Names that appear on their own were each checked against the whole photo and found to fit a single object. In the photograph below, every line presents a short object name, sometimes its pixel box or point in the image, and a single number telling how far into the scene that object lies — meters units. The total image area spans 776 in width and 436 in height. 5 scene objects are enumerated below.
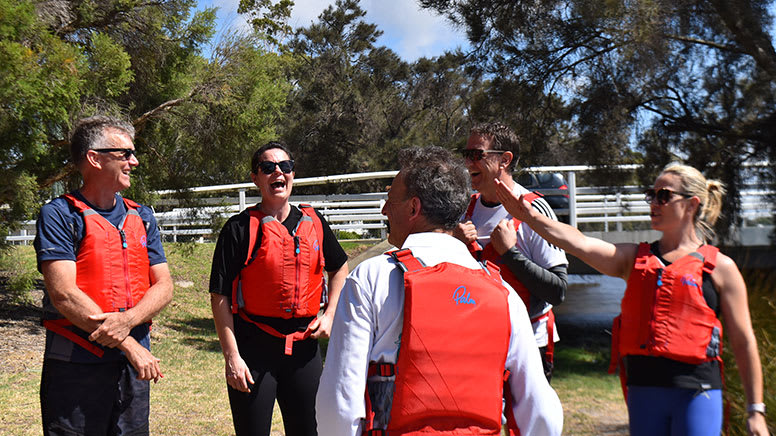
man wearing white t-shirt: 3.19
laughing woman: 3.48
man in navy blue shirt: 3.05
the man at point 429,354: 1.93
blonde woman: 2.80
